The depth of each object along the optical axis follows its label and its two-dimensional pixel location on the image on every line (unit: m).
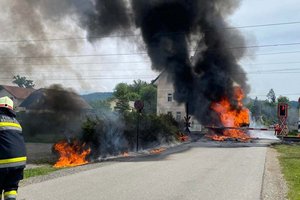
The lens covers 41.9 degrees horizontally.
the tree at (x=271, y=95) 143.40
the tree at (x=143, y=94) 85.00
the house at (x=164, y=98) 57.78
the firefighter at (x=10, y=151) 4.82
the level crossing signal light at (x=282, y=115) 26.45
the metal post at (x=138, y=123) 20.64
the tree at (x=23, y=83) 83.05
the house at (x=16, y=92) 49.34
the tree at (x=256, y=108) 82.83
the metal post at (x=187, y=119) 33.20
